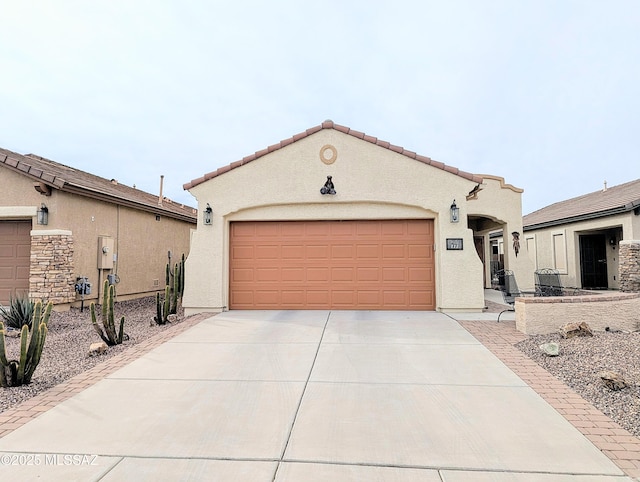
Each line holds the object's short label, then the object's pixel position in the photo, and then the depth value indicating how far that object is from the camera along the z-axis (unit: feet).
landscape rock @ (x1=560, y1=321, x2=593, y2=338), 22.06
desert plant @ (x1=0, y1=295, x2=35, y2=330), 27.94
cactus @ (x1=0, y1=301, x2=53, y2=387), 15.89
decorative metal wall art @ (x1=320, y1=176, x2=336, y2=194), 32.96
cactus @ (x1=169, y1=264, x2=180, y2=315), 34.17
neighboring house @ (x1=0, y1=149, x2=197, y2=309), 34.55
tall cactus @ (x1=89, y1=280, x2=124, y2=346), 22.94
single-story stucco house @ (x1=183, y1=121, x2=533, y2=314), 32.91
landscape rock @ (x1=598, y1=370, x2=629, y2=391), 14.76
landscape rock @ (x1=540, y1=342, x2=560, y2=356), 19.37
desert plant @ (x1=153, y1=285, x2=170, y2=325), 29.89
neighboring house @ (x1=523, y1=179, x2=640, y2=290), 46.83
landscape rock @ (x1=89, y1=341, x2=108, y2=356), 21.24
